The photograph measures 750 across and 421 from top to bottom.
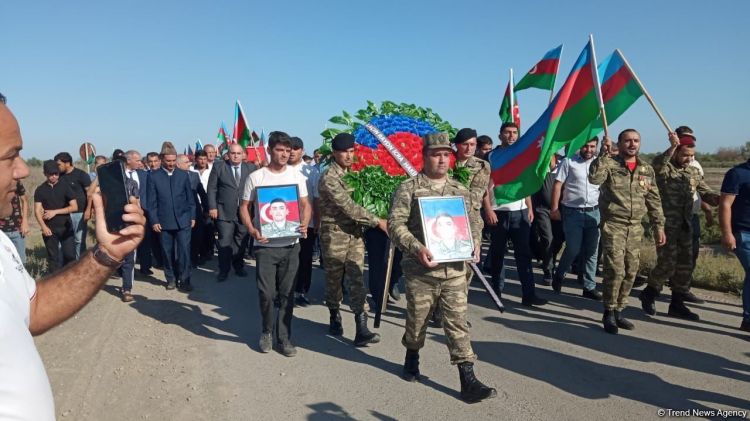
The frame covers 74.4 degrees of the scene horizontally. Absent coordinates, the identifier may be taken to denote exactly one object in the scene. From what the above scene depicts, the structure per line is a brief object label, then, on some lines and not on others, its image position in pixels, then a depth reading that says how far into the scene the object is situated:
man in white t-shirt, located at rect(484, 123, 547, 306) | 6.66
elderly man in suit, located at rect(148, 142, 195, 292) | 7.84
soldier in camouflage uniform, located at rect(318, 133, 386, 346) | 5.29
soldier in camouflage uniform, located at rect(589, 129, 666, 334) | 5.55
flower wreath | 5.42
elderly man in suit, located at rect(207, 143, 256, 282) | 8.57
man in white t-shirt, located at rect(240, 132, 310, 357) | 5.16
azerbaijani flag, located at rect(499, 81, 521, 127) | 9.16
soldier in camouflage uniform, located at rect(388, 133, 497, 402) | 4.07
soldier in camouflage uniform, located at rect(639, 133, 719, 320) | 6.17
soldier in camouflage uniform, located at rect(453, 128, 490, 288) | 5.52
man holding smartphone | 1.29
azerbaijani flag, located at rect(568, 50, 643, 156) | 6.05
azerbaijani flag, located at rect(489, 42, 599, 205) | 5.75
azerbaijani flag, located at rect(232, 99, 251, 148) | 11.70
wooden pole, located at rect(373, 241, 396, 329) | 5.20
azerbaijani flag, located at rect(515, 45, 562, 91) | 8.38
